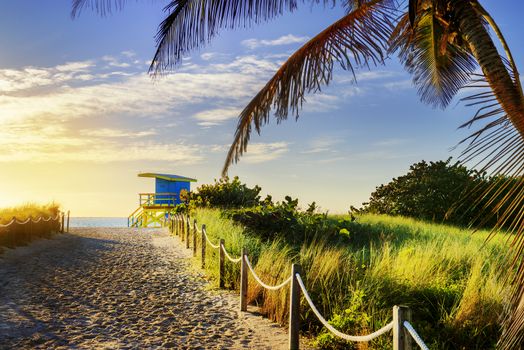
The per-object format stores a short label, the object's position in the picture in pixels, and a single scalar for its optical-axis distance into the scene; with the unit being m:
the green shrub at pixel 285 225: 14.31
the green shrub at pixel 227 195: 23.62
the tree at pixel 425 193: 22.84
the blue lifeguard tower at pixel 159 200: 34.91
